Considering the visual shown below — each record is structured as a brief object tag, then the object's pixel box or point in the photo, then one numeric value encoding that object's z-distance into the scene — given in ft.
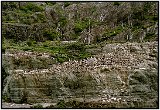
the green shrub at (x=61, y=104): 98.84
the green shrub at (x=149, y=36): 134.95
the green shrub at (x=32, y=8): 190.56
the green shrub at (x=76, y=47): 129.80
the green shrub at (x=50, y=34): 156.87
